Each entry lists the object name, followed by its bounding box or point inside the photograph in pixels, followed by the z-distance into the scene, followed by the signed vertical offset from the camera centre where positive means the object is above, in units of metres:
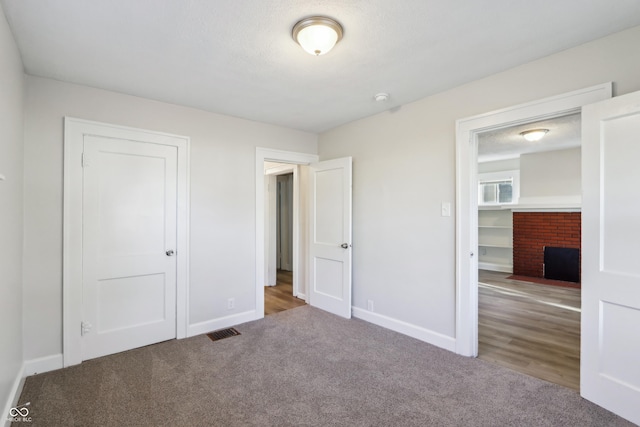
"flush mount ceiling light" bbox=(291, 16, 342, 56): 1.80 +1.09
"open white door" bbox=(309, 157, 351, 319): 3.72 -0.30
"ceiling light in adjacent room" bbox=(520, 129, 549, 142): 4.39 +1.16
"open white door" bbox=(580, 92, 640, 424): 1.82 -0.26
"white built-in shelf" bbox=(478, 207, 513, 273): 6.71 -0.56
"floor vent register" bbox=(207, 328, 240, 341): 3.18 -1.29
